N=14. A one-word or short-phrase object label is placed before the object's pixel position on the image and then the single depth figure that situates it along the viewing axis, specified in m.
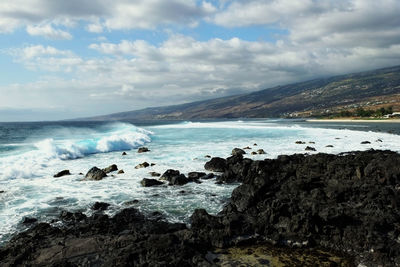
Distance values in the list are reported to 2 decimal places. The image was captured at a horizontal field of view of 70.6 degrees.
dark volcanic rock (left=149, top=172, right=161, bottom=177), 22.72
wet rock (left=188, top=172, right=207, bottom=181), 21.62
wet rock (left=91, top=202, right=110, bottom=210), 15.39
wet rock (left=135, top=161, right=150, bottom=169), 26.31
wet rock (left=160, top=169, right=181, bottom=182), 21.21
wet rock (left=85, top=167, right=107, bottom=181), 22.04
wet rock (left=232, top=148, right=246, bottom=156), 32.32
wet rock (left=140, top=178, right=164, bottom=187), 19.84
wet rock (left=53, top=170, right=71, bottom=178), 23.28
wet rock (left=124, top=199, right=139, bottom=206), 15.95
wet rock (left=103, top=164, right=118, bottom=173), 24.53
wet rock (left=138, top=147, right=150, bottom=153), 37.45
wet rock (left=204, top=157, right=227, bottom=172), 24.34
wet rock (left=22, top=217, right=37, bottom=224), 13.40
